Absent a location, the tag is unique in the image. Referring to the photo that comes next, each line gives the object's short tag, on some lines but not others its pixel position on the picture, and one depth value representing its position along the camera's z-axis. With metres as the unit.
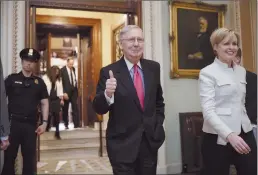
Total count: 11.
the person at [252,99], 1.82
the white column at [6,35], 3.76
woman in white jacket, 1.72
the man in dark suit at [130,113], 1.77
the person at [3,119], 2.03
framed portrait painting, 4.52
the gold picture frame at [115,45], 6.51
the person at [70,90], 7.12
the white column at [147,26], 4.34
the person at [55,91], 6.34
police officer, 3.17
